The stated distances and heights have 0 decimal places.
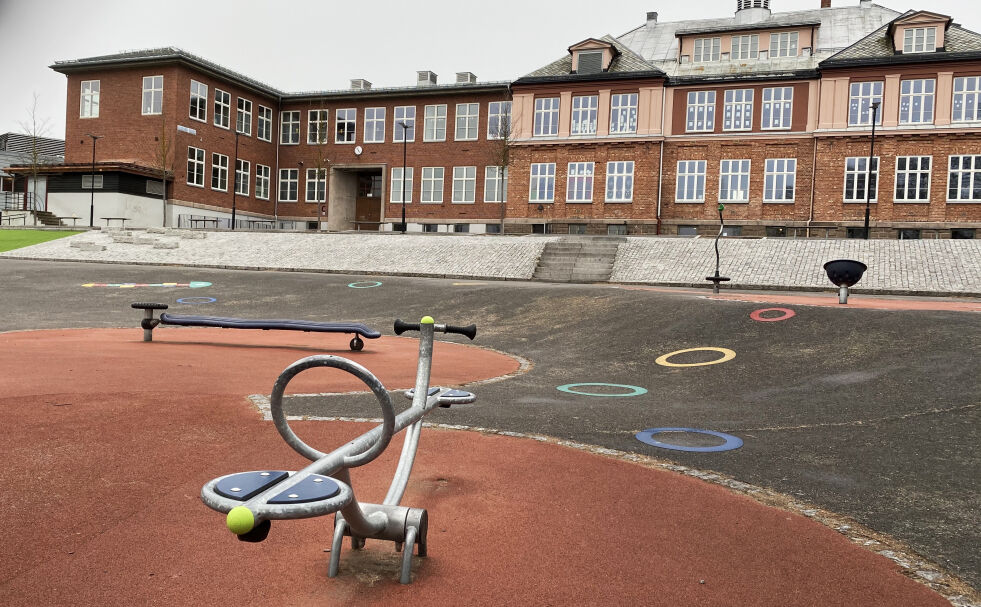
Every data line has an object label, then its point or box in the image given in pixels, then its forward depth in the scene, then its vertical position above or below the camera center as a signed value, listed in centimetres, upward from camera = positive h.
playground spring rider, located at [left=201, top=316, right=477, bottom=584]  223 -74
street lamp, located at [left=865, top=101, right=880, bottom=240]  3419 +556
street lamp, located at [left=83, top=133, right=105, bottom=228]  4455 +354
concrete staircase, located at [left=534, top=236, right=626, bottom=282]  2647 +77
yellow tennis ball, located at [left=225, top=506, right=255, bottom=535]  206 -73
